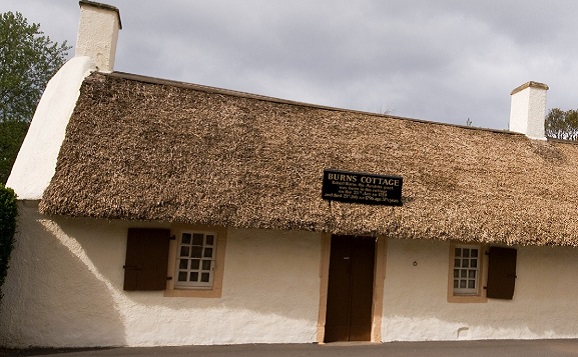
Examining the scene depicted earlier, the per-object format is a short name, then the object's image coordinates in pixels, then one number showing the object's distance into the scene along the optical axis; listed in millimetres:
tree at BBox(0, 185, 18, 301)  5708
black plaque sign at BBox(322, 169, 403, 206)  7059
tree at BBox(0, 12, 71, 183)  19953
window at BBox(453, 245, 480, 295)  8078
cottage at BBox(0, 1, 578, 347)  6316
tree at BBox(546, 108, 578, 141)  26453
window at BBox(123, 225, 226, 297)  6512
